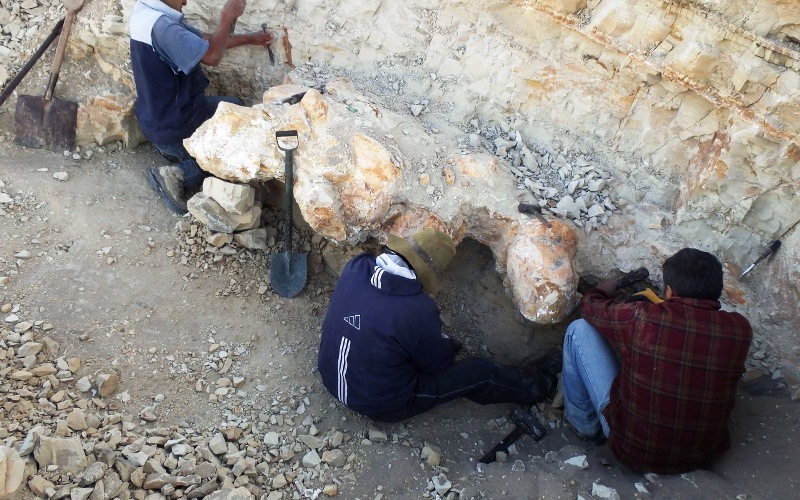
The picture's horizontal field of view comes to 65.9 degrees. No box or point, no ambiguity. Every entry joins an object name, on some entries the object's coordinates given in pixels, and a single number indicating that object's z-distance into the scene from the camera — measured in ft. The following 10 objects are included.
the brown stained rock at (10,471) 7.94
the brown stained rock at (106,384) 10.50
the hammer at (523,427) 11.55
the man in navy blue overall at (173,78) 12.29
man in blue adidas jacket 10.25
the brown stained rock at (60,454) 8.68
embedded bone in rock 11.75
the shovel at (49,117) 14.38
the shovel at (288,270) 13.33
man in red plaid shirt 9.30
